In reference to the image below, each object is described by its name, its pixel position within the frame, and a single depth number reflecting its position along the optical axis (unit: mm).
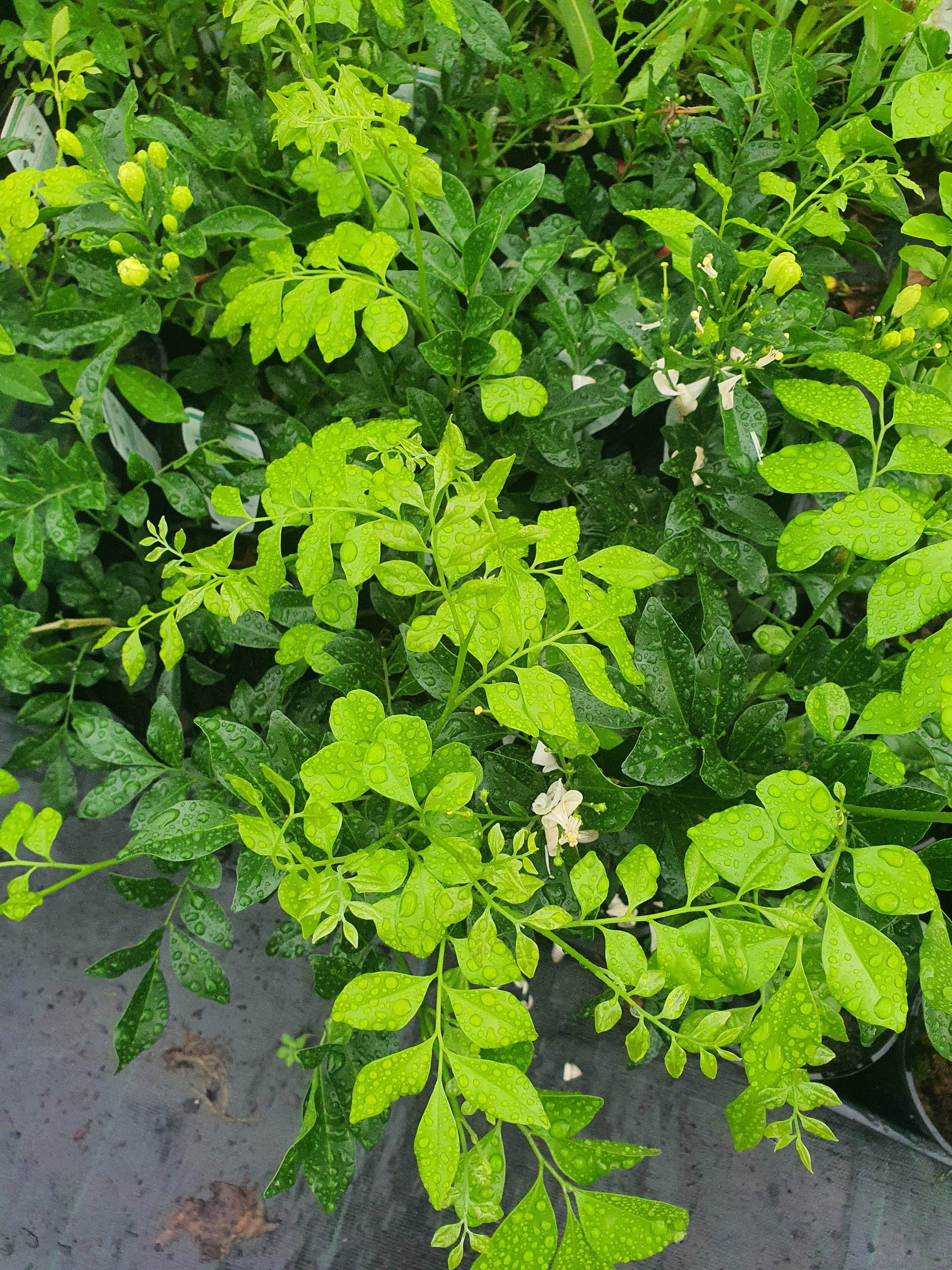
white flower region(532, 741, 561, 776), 674
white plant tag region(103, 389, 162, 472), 895
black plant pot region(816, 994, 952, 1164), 950
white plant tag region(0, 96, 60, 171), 926
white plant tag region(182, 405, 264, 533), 980
